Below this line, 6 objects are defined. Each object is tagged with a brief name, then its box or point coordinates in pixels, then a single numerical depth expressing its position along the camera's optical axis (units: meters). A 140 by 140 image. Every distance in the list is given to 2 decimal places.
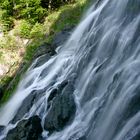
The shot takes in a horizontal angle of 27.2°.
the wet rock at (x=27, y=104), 11.65
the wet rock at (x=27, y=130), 9.98
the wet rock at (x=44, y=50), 14.42
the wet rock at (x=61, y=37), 14.64
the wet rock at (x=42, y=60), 13.82
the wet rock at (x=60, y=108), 10.03
